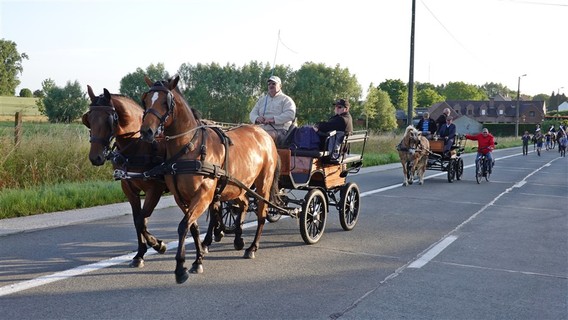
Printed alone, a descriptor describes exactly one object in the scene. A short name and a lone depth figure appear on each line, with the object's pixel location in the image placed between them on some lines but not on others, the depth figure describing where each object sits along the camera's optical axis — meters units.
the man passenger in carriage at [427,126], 19.36
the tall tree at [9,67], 67.06
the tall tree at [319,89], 78.25
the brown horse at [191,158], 5.64
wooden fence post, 13.49
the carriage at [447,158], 18.86
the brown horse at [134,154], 6.21
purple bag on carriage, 8.81
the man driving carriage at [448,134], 18.95
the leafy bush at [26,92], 85.56
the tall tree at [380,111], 86.23
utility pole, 27.47
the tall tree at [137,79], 61.70
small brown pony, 17.20
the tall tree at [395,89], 129.75
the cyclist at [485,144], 19.16
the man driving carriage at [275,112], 8.54
